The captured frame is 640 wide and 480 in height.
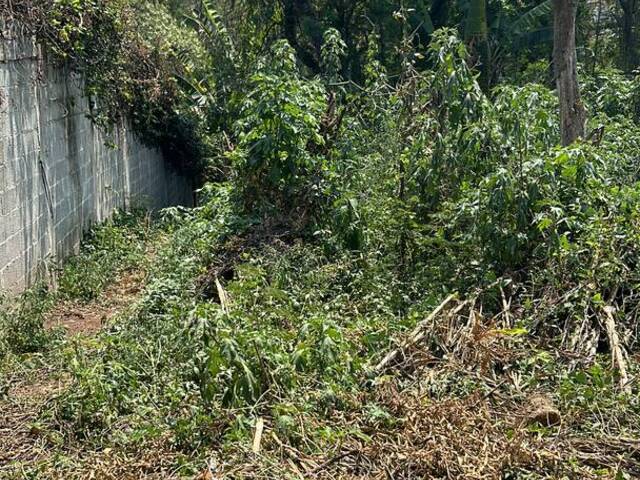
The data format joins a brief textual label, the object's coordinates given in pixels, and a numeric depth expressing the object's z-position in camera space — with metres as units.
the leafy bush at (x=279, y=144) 7.94
